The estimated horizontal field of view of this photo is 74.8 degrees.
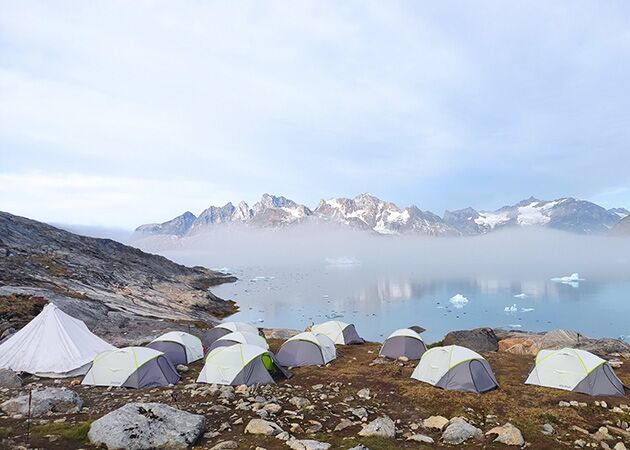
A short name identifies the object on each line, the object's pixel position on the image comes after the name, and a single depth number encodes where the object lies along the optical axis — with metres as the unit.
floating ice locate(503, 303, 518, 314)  82.62
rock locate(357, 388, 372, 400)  18.62
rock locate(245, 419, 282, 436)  13.05
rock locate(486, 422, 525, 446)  13.30
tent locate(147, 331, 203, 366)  25.69
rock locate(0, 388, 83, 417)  14.66
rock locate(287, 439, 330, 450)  11.80
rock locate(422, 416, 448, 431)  14.75
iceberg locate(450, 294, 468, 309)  93.19
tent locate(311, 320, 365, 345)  35.09
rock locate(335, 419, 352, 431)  14.19
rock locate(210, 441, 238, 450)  11.80
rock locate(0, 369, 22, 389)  19.02
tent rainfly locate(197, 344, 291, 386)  19.94
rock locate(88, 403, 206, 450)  11.77
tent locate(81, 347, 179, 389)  19.48
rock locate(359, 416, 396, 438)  13.37
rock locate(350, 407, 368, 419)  15.77
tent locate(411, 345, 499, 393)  19.78
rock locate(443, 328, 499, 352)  34.47
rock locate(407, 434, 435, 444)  13.36
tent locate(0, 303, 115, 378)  21.98
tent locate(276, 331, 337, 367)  25.67
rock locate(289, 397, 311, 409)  16.68
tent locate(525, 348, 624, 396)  19.28
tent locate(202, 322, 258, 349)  32.41
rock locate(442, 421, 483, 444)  13.41
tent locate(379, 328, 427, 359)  28.31
